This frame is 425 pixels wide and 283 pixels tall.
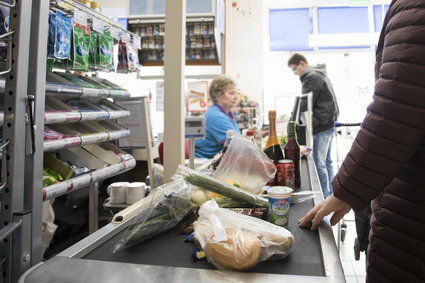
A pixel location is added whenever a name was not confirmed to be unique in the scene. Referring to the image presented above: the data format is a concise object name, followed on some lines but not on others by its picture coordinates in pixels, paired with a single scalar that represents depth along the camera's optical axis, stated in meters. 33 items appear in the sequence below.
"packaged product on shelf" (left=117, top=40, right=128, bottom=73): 2.46
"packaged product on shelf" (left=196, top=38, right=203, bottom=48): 4.74
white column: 1.67
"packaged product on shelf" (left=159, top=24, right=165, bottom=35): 4.62
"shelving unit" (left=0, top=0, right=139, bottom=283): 0.83
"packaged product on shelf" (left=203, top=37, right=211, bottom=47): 4.71
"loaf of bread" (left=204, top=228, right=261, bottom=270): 0.80
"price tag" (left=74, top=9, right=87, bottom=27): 1.78
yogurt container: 1.03
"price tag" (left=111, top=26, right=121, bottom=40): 2.18
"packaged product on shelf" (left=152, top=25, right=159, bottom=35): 4.61
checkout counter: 0.78
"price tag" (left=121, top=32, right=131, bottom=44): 2.32
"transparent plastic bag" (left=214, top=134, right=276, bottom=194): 1.44
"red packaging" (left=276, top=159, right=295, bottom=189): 1.49
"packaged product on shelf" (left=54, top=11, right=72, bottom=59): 1.70
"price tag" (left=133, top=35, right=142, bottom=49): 2.47
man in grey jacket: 4.91
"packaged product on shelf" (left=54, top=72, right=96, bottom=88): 2.03
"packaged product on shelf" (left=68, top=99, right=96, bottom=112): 2.13
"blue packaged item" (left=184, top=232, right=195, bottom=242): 0.97
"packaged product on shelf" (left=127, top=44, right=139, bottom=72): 2.47
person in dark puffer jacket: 0.85
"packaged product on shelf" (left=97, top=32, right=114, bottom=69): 2.12
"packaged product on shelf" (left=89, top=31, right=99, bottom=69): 2.07
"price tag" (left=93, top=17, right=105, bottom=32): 1.95
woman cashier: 3.40
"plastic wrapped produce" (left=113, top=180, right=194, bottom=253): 0.97
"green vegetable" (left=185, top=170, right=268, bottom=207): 1.17
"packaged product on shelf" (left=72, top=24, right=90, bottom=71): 1.84
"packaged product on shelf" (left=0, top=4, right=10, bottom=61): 1.31
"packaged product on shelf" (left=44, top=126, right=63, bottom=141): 1.73
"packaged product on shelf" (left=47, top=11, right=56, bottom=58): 1.68
